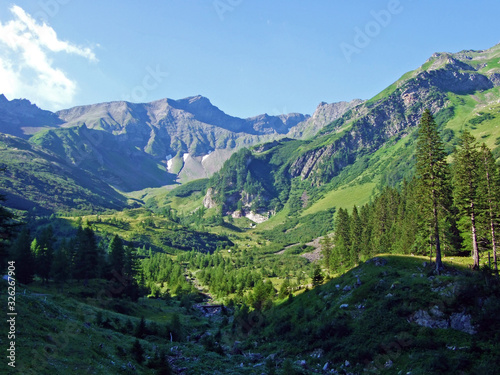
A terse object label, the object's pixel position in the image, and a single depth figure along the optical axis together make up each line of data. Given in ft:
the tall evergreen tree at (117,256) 300.52
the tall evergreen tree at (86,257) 270.26
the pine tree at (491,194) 160.97
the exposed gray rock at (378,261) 188.83
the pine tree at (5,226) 114.88
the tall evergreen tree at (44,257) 256.32
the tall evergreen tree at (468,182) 165.27
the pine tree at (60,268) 239.30
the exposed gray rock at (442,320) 108.06
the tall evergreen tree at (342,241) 342.44
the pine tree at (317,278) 248.93
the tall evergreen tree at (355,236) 330.71
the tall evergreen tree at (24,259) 234.58
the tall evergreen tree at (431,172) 162.30
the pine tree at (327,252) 370.94
